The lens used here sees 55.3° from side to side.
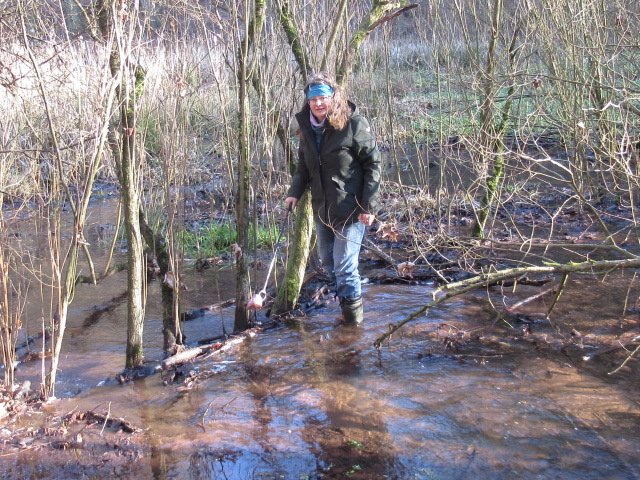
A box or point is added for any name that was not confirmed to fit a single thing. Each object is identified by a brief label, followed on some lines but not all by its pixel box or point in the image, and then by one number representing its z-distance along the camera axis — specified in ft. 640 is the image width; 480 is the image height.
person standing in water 13.98
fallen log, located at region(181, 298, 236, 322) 17.68
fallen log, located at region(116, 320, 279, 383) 12.98
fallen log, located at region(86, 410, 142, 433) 10.77
